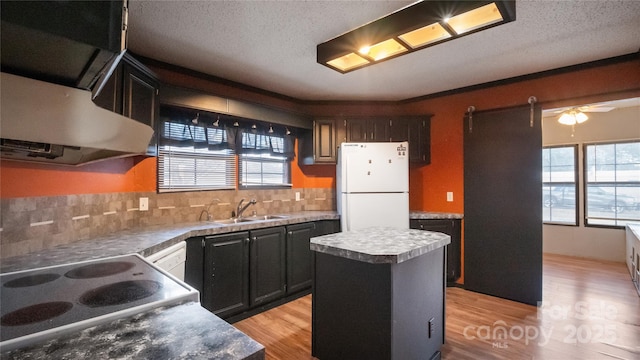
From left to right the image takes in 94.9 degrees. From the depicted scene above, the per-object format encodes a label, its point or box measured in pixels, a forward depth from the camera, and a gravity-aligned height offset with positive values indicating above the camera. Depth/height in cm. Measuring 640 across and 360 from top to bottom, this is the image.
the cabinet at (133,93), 205 +69
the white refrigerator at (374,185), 355 -2
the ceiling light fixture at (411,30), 169 +100
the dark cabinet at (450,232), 362 -61
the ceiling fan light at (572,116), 379 +89
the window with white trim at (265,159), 357 +31
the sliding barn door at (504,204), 317 -24
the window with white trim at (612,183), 471 +1
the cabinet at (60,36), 58 +31
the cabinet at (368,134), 395 +67
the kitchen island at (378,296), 171 -72
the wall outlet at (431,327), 201 -100
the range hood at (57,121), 75 +19
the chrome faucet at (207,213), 316 -32
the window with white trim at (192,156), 294 +29
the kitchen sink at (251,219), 319 -41
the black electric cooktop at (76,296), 83 -41
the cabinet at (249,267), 252 -81
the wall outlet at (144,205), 273 -21
